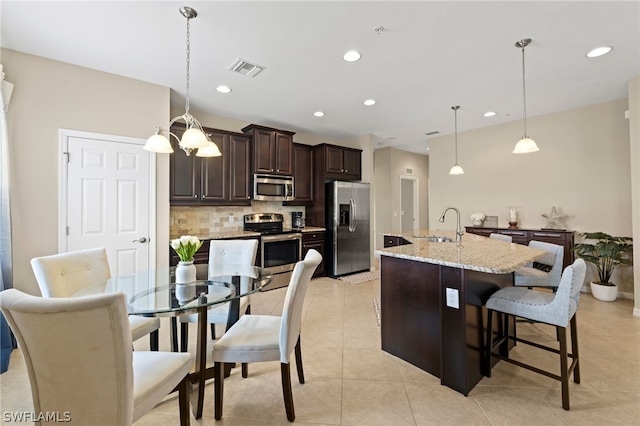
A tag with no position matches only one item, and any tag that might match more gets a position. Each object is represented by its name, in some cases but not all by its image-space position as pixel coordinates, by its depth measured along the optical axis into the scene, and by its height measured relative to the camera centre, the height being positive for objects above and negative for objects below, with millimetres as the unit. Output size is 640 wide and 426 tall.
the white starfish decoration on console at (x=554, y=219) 4400 -85
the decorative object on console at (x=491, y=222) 5077 -142
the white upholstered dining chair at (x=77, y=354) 994 -522
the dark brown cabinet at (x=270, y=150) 4453 +1131
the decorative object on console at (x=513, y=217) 4738 -50
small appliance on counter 5305 -73
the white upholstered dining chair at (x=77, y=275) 1767 -402
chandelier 1901 +545
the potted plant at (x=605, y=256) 3541 -588
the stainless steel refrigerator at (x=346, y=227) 5078 -220
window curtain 2290 +61
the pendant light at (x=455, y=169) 4227 +732
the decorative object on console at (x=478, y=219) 5078 -84
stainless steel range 4340 -482
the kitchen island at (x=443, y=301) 1880 -658
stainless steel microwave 4488 +497
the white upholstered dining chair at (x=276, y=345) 1621 -767
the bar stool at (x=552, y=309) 1682 -625
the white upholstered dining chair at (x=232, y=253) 2635 -353
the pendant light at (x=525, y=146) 2795 +698
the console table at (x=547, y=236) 4008 -342
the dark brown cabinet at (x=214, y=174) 3812 +640
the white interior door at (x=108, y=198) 2760 +219
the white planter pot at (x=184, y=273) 1937 -397
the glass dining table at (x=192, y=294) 1553 -487
